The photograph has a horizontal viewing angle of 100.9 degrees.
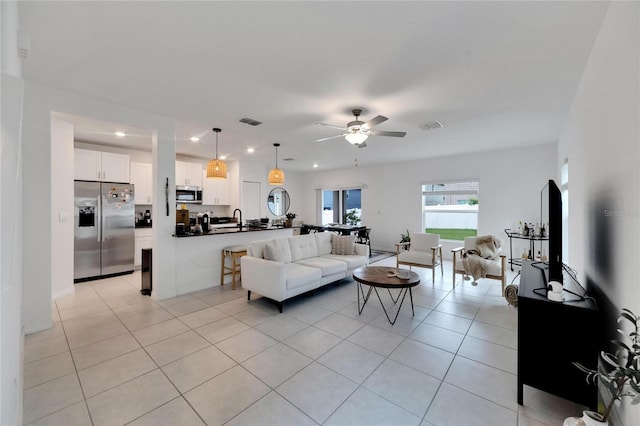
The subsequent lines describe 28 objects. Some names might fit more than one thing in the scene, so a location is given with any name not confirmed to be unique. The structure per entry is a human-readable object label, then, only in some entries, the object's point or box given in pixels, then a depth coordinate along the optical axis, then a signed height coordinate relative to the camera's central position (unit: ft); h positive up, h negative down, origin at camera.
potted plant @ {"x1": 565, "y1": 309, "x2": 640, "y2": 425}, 3.46 -2.33
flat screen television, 6.42 -0.60
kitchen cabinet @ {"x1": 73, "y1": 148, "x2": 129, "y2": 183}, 15.15 +2.70
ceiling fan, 10.75 +3.35
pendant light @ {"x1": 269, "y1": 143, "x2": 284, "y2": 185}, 16.87 +2.20
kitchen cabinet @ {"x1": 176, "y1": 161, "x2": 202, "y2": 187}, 20.21 +2.95
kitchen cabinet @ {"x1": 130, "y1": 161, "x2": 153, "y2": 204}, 17.79 +2.06
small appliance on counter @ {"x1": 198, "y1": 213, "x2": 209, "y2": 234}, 14.88 -0.68
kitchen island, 13.19 -2.37
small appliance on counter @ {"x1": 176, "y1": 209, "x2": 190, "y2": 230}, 13.76 -0.32
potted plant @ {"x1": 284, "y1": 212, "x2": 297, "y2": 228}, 18.49 -0.68
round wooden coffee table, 9.98 -2.68
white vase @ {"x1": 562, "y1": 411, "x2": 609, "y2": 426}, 4.30 -3.43
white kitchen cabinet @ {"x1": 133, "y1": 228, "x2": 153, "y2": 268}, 17.42 -2.06
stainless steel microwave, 20.26 +1.34
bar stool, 14.37 -2.68
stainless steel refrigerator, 14.98 -1.11
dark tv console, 5.21 -2.73
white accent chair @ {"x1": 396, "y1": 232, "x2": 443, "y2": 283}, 14.93 -2.40
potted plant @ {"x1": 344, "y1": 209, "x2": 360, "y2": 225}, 28.63 -0.60
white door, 24.02 +1.06
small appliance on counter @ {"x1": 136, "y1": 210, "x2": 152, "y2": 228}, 18.01 -0.62
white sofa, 11.03 -2.61
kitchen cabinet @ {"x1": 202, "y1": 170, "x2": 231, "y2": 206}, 22.04 +1.67
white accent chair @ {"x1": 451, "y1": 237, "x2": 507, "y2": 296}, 12.61 -2.66
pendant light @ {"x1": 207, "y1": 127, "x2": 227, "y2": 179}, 14.14 +2.25
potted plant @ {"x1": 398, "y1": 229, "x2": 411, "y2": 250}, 22.34 -2.23
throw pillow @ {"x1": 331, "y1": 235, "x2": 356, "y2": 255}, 15.94 -2.03
